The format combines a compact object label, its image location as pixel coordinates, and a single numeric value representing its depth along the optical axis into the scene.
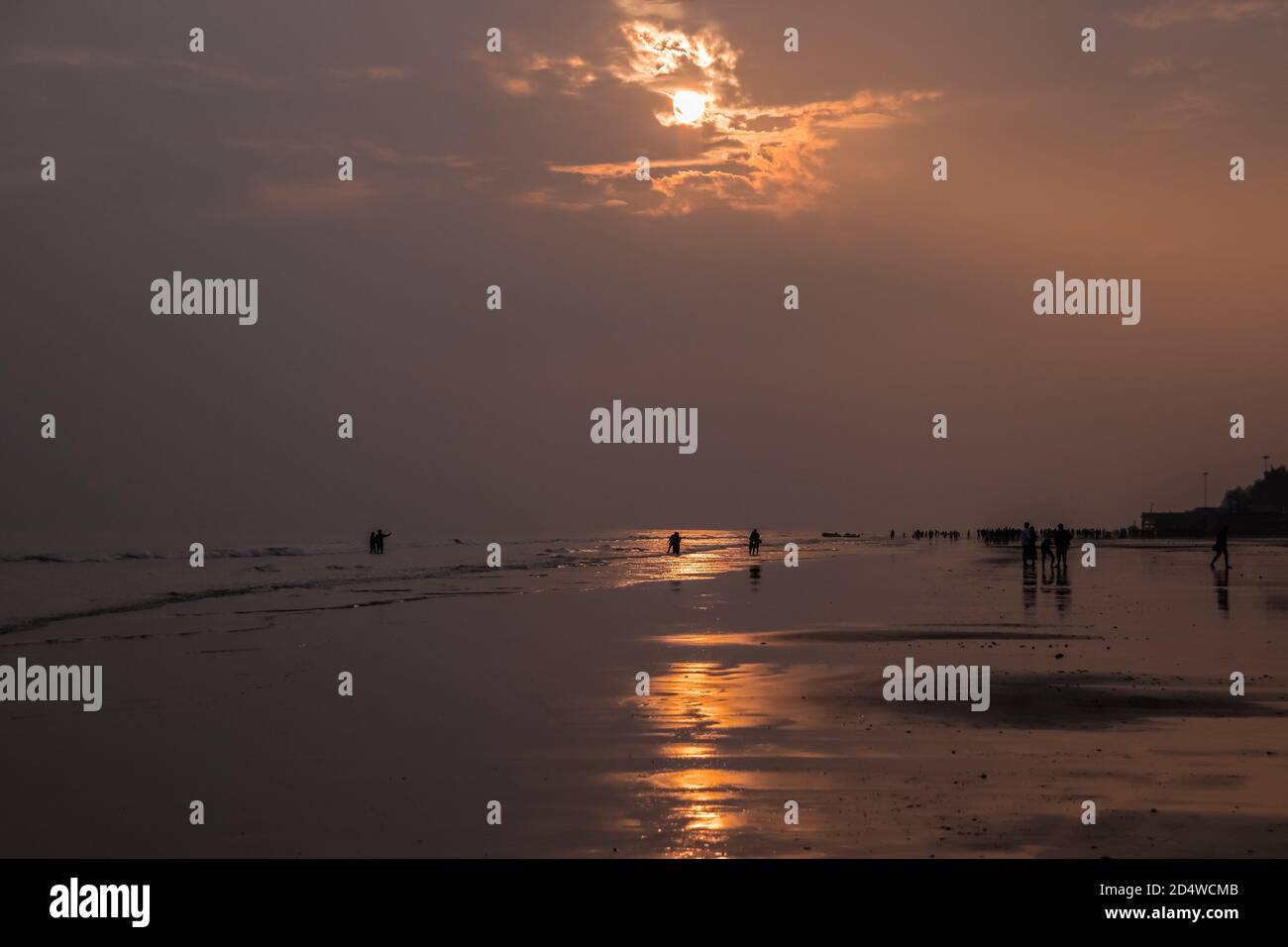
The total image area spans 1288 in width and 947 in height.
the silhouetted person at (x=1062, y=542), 49.60
